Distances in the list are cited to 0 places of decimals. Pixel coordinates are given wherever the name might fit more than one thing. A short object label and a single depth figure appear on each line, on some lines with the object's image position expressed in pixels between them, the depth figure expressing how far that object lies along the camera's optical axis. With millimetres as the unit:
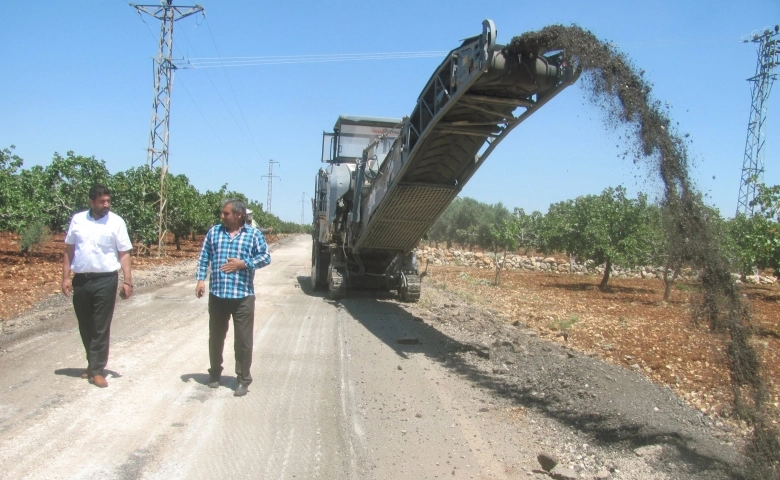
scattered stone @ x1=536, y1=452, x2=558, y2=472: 4230
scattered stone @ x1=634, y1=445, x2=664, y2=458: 4402
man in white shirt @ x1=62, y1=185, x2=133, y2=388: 5512
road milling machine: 6270
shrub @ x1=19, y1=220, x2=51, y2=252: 20577
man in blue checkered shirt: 5516
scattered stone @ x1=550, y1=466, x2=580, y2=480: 4081
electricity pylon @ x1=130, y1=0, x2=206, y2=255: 23234
